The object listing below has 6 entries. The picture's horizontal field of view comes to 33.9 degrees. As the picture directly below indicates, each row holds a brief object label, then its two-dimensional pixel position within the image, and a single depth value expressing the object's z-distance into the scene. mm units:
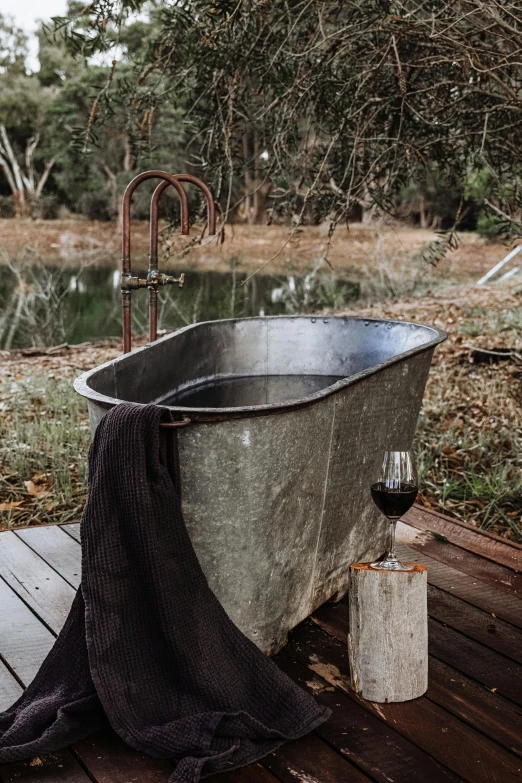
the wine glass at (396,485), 1894
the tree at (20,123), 19219
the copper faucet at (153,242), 2416
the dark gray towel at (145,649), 1718
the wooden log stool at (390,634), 1914
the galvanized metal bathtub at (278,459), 1853
